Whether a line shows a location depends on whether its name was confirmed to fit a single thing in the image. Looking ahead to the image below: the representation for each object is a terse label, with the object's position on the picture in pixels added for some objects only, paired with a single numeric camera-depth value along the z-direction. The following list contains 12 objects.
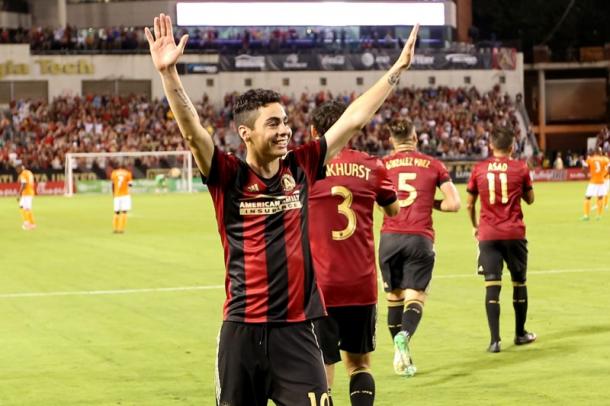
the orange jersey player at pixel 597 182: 34.12
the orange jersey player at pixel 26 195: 33.41
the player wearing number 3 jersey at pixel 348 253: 8.20
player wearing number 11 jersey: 12.82
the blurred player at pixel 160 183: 58.00
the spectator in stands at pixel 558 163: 68.51
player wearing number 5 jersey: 11.39
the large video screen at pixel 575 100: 82.50
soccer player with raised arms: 6.26
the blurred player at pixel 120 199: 31.95
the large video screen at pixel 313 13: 71.06
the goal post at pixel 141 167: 57.84
